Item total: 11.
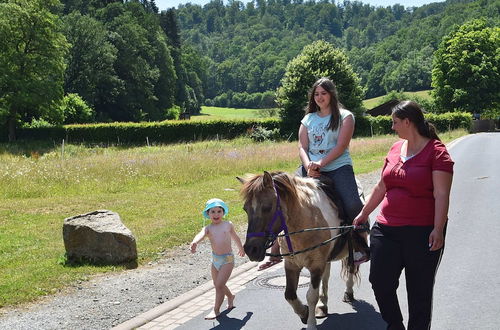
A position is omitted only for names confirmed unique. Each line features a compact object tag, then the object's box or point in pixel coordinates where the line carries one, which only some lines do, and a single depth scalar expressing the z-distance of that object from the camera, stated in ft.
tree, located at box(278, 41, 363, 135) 192.75
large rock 28.27
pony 15.93
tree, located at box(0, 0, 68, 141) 171.63
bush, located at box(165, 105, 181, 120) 280.51
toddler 20.48
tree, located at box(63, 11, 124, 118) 233.35
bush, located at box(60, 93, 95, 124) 214.90
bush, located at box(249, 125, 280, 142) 165.27
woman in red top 14.23
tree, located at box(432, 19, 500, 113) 245.86
